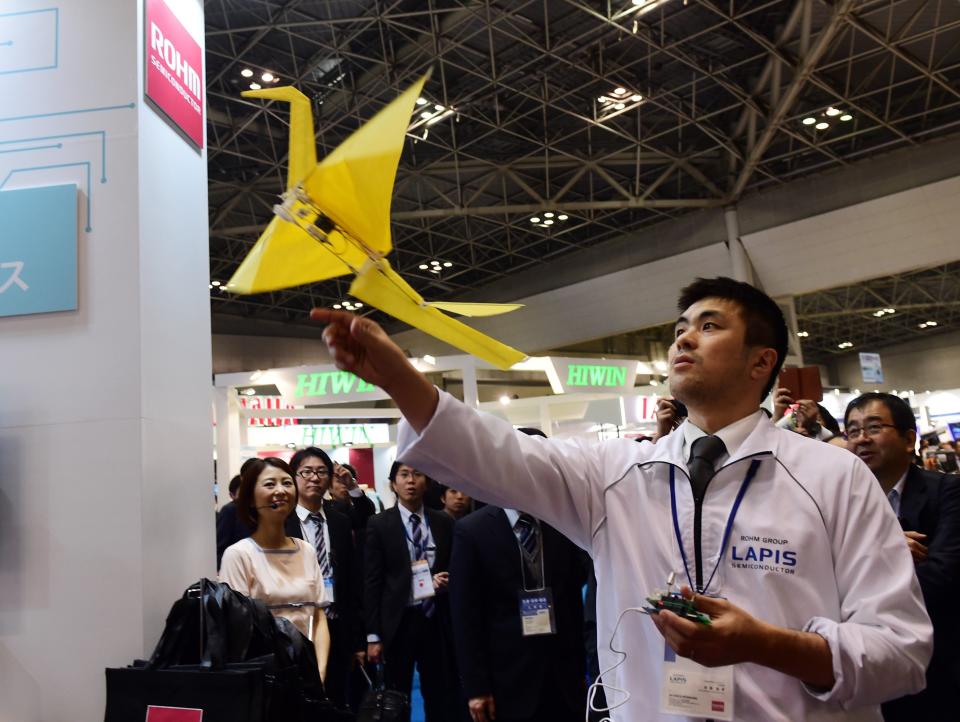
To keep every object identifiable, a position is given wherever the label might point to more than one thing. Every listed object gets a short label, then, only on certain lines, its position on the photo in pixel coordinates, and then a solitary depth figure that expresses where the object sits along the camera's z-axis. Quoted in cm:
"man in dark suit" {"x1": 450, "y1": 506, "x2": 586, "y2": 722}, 297
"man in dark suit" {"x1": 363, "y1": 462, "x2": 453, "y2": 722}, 396
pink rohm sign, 273
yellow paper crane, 107
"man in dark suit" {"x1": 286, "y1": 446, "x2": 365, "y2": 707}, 425
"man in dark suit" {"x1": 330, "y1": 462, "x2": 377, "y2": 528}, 555
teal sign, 254
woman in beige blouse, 309
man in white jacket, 117
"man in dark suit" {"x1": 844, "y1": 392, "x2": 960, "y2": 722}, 241
